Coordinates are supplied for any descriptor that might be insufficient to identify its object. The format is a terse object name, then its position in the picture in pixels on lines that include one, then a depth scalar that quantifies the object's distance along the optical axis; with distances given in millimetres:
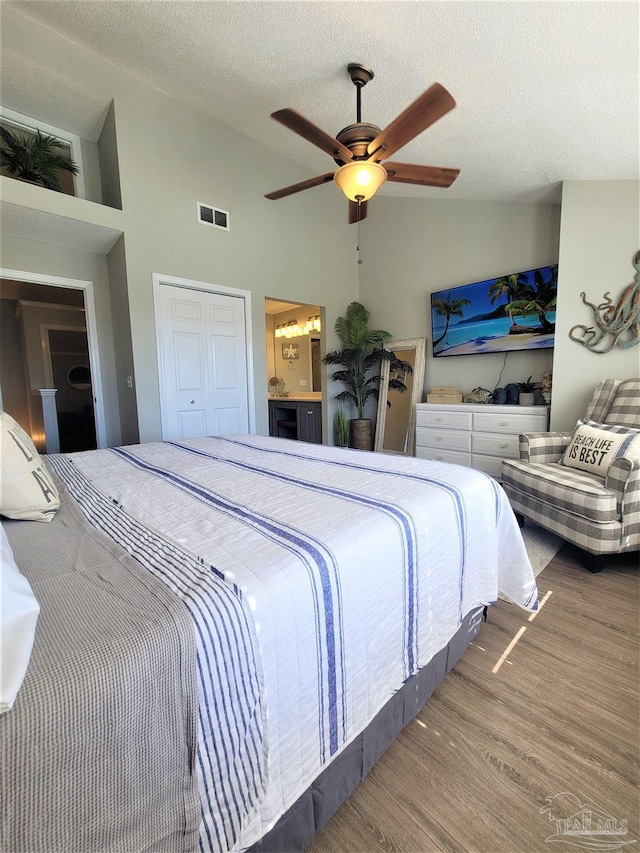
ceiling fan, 1819
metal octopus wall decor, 2898
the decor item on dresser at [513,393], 3834
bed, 498
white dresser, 3602
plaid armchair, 2068
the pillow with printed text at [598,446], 2281
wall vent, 3660
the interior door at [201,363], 3564
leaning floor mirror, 4684
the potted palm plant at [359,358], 4938
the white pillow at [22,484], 1054
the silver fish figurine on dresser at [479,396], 4094
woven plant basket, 4977
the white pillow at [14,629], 451
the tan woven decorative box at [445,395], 4238
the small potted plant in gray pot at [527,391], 3688
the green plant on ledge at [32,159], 2832
